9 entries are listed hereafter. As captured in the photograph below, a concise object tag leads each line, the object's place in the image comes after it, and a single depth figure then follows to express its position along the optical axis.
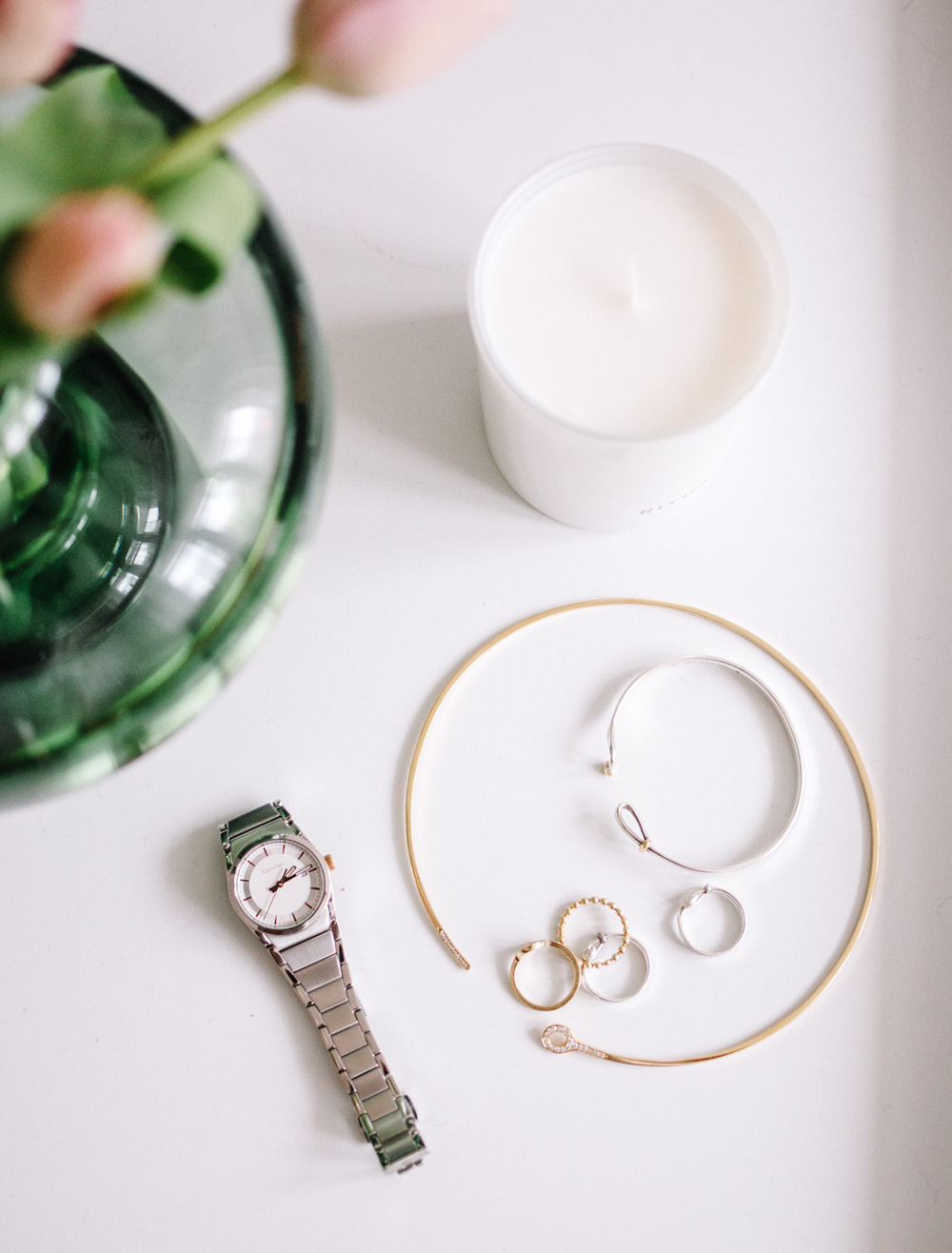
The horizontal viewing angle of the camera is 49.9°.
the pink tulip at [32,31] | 0.17
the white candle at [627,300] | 0.41
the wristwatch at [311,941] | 0.47
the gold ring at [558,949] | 0.49
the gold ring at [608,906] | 0.49
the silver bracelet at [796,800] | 0.49
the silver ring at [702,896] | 0.49
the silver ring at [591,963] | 0.49
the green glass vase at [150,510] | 0.27
